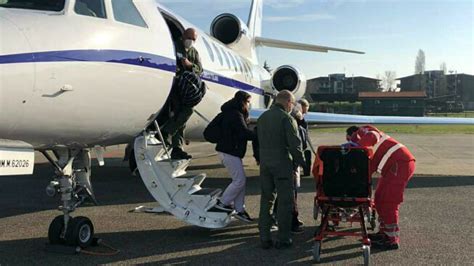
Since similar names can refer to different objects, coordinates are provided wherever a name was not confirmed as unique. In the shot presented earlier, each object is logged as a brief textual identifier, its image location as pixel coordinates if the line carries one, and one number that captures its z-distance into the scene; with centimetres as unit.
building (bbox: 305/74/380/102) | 12900
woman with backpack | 711
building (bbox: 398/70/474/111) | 12719
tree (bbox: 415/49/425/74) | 15050
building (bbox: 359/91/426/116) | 7794
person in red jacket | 630
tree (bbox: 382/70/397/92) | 13792
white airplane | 475
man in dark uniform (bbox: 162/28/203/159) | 739
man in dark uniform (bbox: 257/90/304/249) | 616
